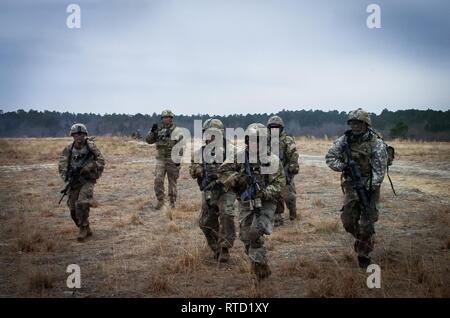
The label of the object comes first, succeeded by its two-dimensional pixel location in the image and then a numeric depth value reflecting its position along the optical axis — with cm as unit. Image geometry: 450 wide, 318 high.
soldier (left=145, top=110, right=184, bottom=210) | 1179
